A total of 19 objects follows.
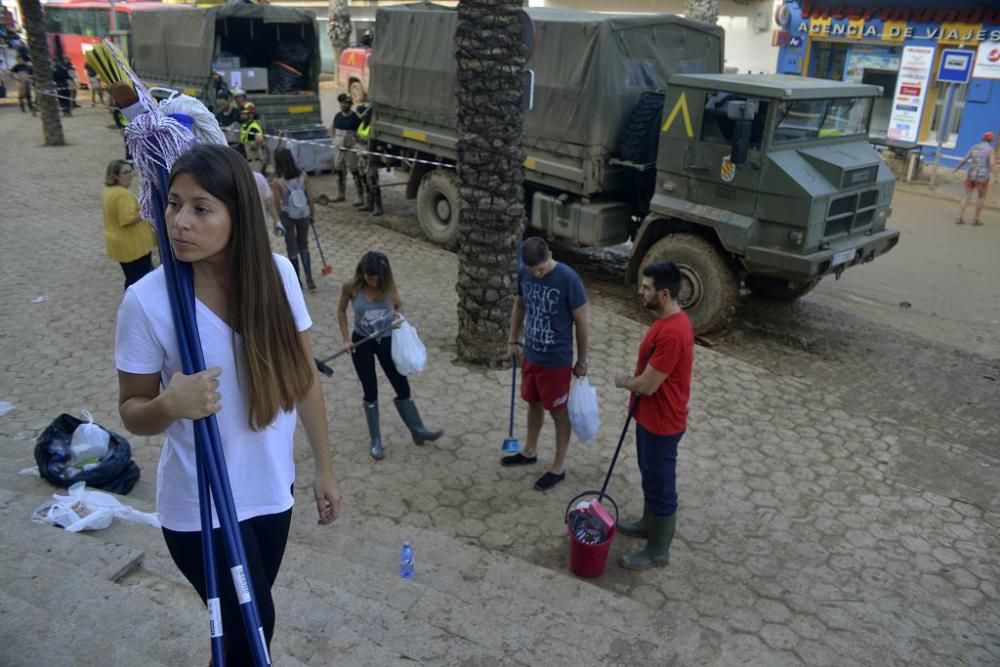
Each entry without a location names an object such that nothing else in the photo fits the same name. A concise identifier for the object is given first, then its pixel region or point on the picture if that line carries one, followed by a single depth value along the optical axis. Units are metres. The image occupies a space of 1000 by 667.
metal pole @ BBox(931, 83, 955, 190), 17.55
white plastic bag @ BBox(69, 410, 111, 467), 4.63
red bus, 27.98
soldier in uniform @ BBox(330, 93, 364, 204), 13.23
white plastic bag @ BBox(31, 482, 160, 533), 3.90
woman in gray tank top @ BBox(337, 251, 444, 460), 5.25
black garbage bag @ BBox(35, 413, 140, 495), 4.56
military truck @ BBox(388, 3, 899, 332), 7.76
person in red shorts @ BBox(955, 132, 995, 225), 13.52
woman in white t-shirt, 1.97
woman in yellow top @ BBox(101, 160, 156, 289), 6.80
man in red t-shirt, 4.14
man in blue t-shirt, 5.02
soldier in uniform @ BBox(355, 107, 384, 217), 12.78
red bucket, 4.35
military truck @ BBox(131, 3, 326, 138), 16.25
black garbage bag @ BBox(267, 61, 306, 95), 17.16
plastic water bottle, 4.11
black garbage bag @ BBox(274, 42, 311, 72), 17.38
